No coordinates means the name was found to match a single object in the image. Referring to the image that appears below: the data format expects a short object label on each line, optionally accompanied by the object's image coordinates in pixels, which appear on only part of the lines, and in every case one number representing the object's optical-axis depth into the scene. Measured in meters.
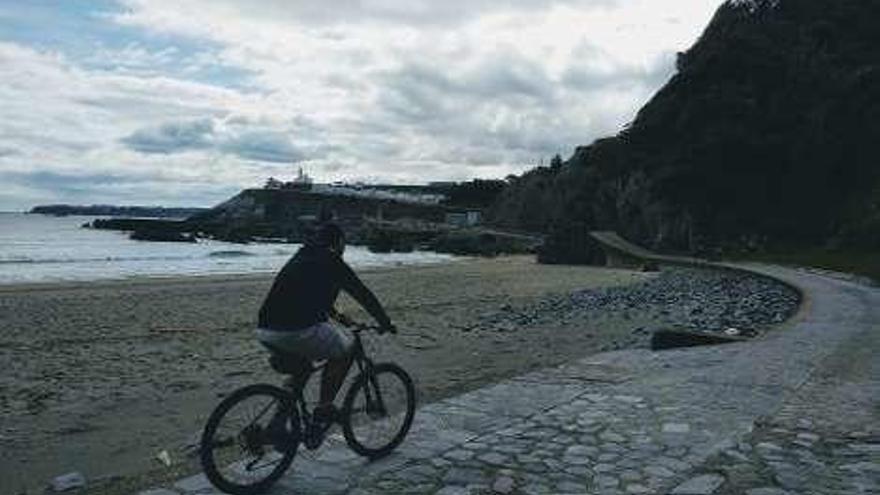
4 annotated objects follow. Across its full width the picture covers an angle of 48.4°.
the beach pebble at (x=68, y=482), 8.58
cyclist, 7.38
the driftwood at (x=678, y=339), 15.58
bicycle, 7.18
